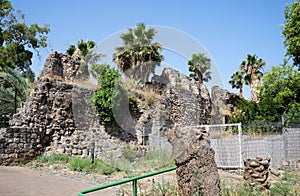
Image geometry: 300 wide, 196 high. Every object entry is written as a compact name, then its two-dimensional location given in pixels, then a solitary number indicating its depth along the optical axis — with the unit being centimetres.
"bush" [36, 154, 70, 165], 1052
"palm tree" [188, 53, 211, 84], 3345
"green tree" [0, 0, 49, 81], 2491
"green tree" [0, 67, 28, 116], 1471
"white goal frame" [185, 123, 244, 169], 1024
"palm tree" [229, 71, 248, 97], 3179
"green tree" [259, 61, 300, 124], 1636
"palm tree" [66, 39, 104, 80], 2494
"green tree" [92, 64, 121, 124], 1388
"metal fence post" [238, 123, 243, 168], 1025
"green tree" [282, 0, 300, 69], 1858
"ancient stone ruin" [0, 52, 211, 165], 1183
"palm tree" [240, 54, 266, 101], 3029
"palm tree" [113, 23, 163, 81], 2347
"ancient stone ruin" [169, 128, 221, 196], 411
